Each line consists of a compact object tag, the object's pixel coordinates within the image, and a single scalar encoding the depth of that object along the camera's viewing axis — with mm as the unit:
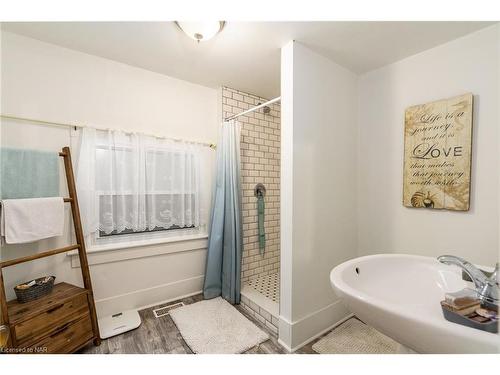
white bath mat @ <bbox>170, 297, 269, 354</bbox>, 1636
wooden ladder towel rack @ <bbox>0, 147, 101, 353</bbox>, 1276
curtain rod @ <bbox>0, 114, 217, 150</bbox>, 1584
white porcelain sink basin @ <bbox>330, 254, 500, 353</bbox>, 597
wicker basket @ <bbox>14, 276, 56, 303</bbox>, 1429
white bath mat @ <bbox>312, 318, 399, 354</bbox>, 1618
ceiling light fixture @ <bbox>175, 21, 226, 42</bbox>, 1442
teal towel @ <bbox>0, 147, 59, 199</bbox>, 1479
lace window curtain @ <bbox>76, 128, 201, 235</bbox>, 1877
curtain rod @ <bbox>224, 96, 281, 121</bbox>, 2322
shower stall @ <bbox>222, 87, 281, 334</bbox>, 2562
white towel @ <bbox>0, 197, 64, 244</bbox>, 1417
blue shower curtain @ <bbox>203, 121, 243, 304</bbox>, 2303
